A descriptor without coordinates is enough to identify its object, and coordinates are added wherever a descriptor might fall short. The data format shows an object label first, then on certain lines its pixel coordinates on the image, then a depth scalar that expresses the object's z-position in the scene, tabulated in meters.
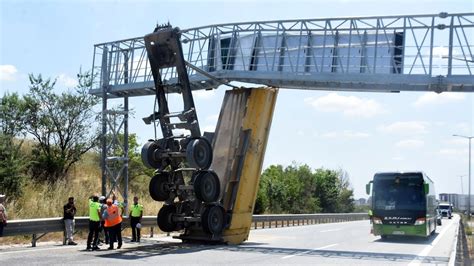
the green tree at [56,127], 31.61
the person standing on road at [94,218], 16.70
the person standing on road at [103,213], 16.43
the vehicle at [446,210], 75.59
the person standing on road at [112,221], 16.30
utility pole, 61.67
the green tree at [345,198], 80.50
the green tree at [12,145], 24.23
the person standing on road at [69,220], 17.75
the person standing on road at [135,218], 20.00
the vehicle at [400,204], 23.64
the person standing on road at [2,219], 15.13
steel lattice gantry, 20.00
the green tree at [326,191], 75.06
